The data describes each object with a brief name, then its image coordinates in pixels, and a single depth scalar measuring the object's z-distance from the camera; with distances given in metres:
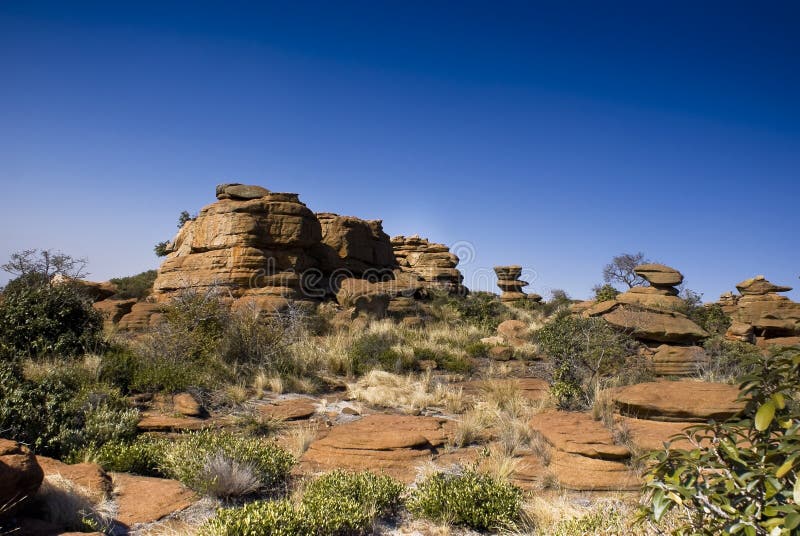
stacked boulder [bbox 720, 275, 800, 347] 20.33
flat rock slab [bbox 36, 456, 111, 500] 4.68
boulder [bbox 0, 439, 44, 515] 3.74
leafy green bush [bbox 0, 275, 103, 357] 10.20
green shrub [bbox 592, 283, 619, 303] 22.65
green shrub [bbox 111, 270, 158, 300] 26.25
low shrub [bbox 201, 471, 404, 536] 3.88
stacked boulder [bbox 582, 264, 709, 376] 12.63
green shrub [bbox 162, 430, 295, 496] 4.99
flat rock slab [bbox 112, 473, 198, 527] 4.50
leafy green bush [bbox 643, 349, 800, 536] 2.09
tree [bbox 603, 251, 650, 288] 44.47
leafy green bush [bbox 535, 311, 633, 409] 8.62
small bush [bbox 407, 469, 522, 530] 4.66
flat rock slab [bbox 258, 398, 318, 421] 8.30
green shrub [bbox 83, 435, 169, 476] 5.56
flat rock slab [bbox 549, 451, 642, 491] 5.54
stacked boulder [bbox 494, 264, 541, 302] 36.44
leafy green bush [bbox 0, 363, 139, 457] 5.65
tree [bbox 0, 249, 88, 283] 14.73
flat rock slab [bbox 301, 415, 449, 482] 6.23
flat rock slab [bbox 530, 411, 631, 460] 5.88
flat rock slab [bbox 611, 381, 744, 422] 6.53
